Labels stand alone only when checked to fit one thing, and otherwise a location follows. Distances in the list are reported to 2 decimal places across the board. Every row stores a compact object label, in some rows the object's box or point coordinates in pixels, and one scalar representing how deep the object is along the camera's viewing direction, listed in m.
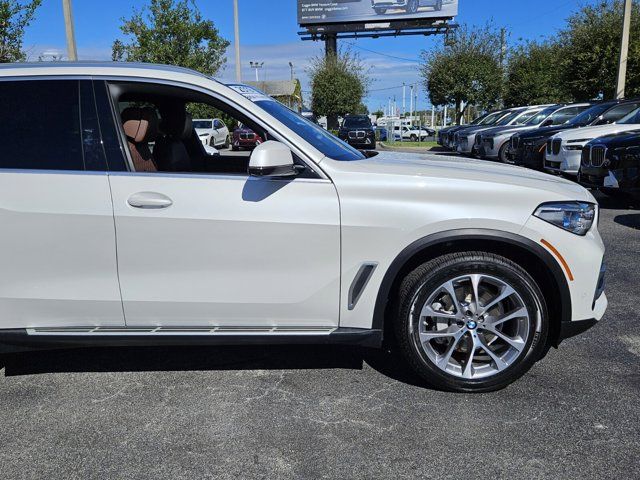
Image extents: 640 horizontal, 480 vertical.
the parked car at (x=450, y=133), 21.99
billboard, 43.53
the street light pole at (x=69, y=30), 13.80
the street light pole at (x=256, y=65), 64.31
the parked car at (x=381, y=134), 44.69
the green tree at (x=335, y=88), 42.69
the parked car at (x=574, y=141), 10.37
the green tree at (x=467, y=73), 29.08
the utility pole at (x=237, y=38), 25.55
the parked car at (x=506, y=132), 15.63
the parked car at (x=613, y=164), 7.57
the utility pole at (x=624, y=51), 18.05
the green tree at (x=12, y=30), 14.02
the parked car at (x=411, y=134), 52.66
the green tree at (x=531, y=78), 27.86
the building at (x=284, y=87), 58.75
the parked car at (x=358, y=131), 27.34
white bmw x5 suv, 2.98
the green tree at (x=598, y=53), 20.98
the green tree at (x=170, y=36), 23.22
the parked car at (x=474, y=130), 18.44
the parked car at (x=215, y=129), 21.08
